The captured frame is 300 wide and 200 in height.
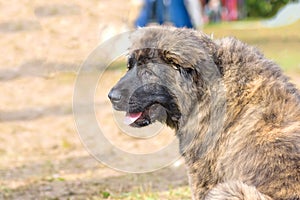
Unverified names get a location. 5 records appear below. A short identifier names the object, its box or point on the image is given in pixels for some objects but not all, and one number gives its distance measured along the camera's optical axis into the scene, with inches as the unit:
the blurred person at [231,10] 1284.4
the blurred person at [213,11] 1219.2
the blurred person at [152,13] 569.9
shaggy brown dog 204.2
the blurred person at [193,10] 560.1
